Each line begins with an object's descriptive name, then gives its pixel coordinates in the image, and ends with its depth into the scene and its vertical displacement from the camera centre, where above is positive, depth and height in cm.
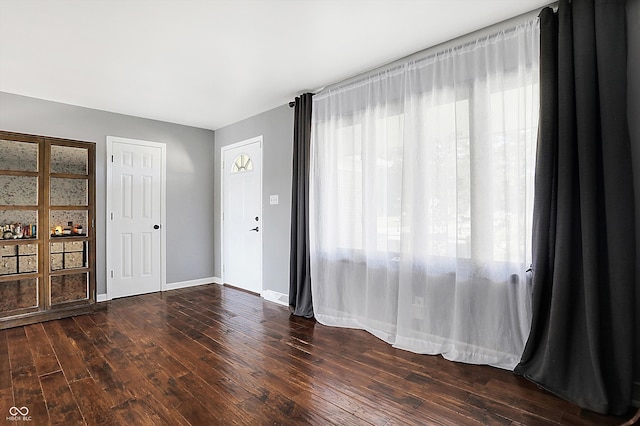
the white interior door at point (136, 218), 460 -4
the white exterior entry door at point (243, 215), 478 -1
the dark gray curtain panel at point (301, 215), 385 -2
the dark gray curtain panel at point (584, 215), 196 -2
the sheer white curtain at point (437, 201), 243 +10
